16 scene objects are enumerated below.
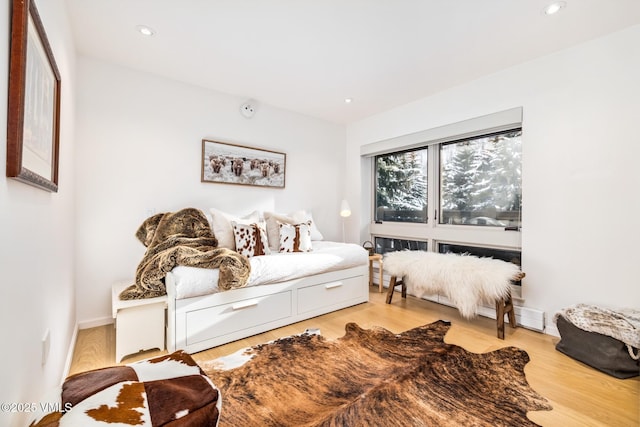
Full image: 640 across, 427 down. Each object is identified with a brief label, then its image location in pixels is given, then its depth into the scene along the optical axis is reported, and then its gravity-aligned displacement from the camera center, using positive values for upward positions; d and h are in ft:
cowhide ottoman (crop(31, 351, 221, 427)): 2.55 -1.79
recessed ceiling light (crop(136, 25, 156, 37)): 7.34 +4.60
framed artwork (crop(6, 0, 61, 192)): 3.08 +1.40
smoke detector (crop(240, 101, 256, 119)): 11.59 +4.14
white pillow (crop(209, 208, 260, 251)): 9.16 -0.46
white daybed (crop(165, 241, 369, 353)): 7.25 -2.36
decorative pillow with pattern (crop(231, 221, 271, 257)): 9.05 -0.79
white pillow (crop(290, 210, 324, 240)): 11.86 -0.14
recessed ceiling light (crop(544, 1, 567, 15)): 6.43 +4.63
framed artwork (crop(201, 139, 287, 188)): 10.89 +1.95
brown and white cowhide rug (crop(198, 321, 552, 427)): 5.10 -3.44
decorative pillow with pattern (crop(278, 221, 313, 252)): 10.29 -0.82
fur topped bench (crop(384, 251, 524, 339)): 8.36 -1.89
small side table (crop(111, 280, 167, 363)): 6.89 -2.65
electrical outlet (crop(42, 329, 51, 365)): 4.32 -2.00
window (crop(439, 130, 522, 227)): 9.93 +1.29
